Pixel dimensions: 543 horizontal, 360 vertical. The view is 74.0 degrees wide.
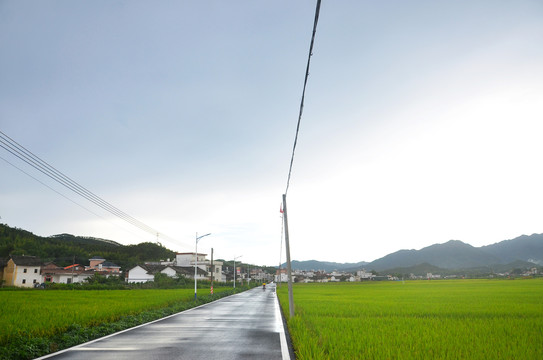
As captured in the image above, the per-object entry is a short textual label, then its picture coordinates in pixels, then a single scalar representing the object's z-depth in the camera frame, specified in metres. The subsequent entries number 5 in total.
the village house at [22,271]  66.50
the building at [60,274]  75.00
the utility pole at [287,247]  17.74
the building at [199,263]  110.35
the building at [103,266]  94.26
